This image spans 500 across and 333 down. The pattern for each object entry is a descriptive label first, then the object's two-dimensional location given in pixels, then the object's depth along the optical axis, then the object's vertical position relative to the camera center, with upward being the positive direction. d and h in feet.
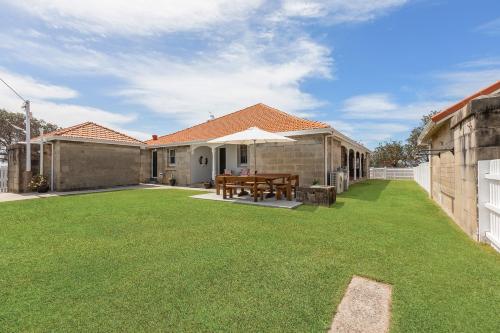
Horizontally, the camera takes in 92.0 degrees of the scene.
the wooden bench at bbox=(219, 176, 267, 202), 29.10 -2.03
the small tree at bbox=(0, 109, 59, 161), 108.58 +19.51
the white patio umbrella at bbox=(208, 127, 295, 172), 30.50 +3.96
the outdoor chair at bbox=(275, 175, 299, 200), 29.53 -2.58
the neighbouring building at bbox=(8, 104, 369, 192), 39.91 +2.87
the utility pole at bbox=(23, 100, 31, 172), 41.75 +3.76
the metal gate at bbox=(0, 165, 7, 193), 44.91 -1.71
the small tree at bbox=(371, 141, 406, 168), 118.32 +6.47
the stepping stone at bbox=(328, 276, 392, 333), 7.27 -4.76
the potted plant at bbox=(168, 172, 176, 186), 55.57 -2.60
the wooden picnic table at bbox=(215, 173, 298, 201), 29.14 -1.75
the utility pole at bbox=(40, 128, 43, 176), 43.72 +2.47
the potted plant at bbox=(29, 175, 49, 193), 41.39 -2.49
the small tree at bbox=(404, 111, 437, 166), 117.19 +8.79
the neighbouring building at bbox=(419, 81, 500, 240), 14.48 +1.29
